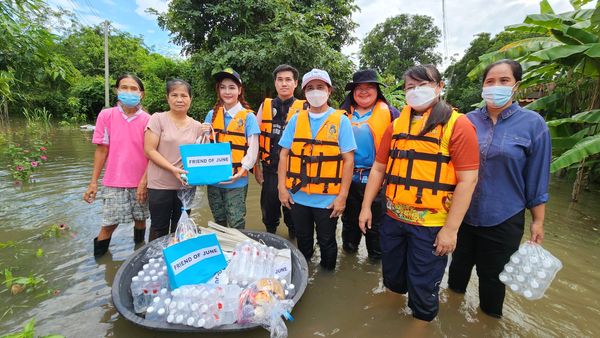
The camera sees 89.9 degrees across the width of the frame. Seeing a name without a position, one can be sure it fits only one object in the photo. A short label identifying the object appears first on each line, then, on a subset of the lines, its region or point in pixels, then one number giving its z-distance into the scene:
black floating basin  2.00
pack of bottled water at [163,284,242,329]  2.03
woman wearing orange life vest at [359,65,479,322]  1.92
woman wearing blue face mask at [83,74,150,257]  3.10
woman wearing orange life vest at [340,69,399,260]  3.16
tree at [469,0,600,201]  4.35
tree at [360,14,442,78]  30.02
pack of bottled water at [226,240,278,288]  2.57
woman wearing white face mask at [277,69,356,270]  2.75
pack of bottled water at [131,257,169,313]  2.38
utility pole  16.25
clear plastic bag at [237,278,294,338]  2.04
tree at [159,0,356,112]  9.38
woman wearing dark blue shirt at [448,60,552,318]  2.14
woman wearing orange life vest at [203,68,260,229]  3.16
